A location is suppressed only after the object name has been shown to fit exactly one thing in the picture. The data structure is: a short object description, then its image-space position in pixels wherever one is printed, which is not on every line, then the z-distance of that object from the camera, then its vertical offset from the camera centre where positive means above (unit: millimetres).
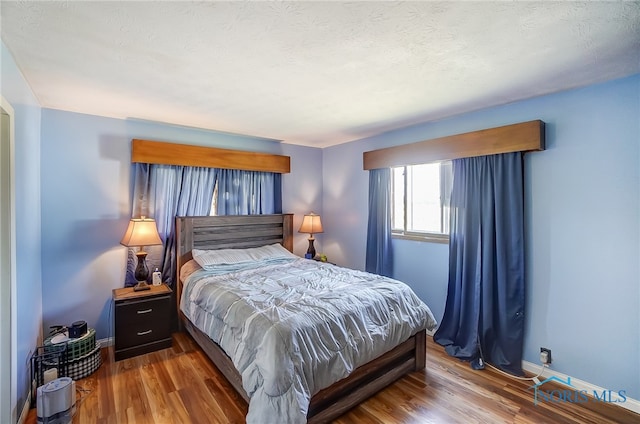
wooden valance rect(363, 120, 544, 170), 2451 +662
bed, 1854 -1009
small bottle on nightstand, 3150 -734
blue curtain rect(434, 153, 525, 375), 2586 -500
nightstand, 2723 -1077
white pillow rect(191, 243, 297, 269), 3205 -530
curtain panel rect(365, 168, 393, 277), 3734 -183
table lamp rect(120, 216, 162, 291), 2824 -274
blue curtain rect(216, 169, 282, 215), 3791 +263
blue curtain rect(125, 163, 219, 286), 3188 +135
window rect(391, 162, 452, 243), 3271 +127
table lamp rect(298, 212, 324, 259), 4262 -236
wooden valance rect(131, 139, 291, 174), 3123 +669
